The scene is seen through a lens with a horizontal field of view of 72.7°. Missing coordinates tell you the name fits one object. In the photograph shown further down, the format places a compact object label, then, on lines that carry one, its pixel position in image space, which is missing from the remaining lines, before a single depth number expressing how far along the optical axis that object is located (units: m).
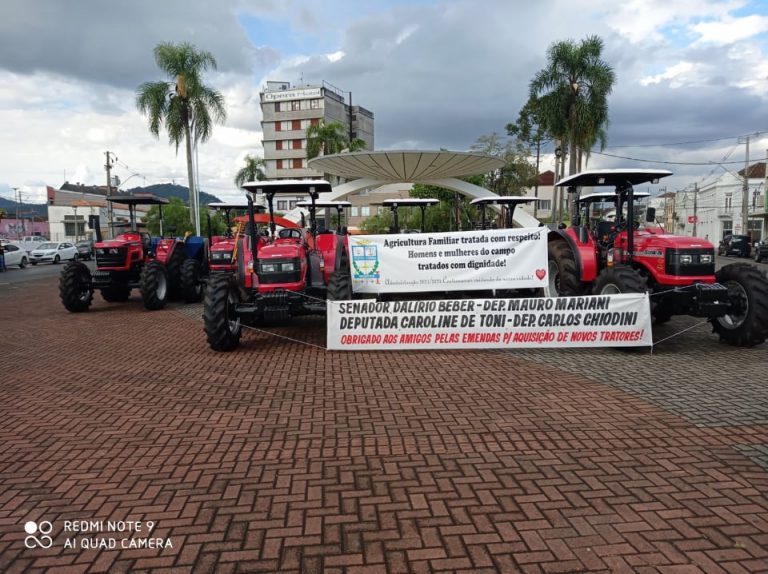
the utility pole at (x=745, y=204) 39.50
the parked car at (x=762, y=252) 28.73
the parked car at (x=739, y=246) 33.53
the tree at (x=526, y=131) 39.53
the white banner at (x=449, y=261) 8.66
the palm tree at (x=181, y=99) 26.34
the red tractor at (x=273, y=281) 7.83
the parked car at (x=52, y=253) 33.81
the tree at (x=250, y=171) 55.25
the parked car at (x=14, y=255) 29.97
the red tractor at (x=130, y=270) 12.02
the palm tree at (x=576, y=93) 27.77
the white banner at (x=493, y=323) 7.43
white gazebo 25.70
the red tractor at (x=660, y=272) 7.32
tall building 68.38
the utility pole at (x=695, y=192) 59.69
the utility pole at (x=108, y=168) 42.85
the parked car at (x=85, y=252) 35.91
